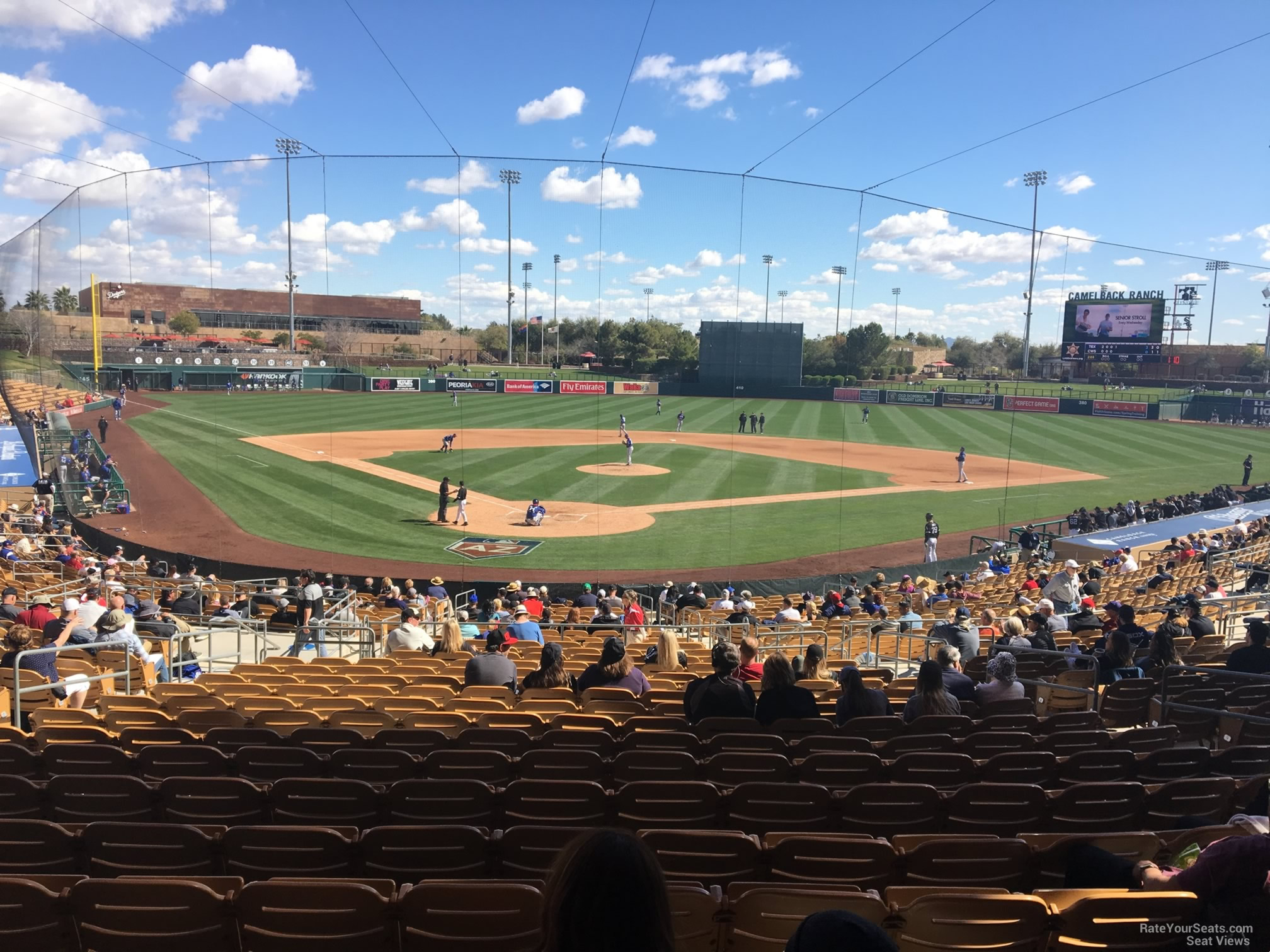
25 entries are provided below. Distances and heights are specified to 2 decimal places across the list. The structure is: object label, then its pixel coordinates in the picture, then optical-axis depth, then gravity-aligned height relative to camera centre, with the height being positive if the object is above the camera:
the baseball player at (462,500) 24.11 -3.77
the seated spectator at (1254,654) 7.98 -2.50
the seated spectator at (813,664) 7.96 -2.76
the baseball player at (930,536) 22.66 -4.09
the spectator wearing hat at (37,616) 10.20 -3.25
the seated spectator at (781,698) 6.36 -2.45
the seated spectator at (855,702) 6.47 -2.52
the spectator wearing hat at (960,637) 10.09 -3.10
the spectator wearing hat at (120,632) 8.81 -2.97
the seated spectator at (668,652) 9.29 -3.11
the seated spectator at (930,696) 6.48 -2.46
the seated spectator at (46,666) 7.49 -3.00
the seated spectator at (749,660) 7.46 -2.59
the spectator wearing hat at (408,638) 11.01 -3.63
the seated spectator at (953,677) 7.31 -2.60
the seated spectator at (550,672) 7.59 -2.77
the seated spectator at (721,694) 6.49 -2.51
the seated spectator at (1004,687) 7.07 -2.58
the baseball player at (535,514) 24.94 -4.24
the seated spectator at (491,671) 7.94 -2.91
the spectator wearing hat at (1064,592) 14.92 -3.67
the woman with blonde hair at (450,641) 10.20 -3.36
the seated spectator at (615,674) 7.47 -2.73
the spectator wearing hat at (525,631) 11.43 -3.61
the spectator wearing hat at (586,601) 16.23 -4.48
